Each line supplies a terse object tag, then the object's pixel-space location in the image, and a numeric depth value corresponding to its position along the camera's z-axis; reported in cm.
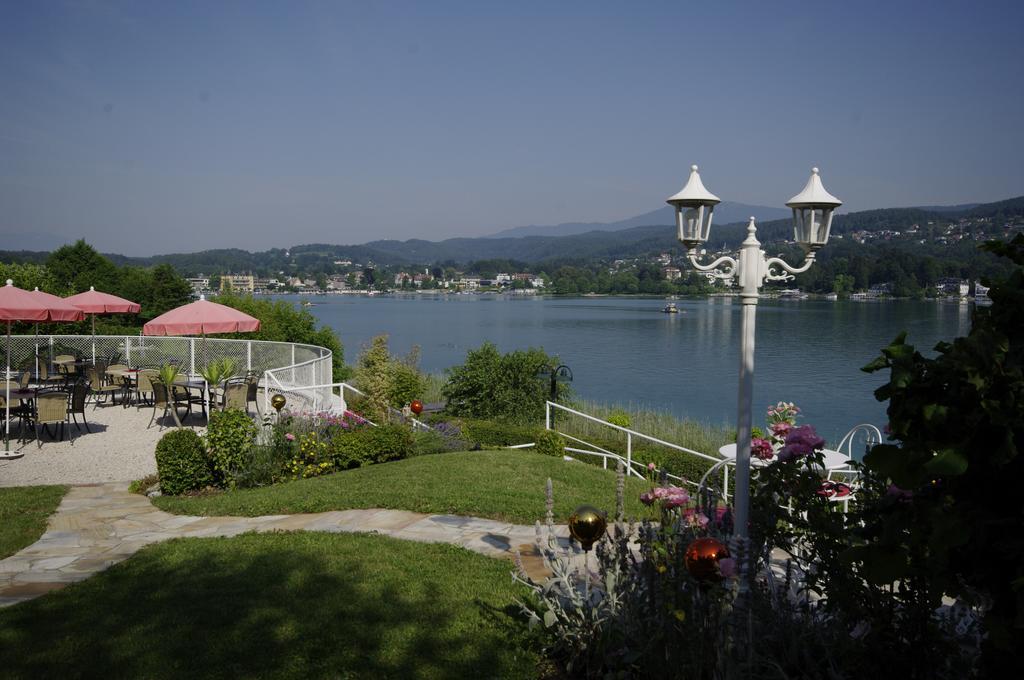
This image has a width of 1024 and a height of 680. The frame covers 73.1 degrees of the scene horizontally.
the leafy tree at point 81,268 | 3804
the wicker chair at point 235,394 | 1239
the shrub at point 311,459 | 888
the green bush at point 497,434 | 1256
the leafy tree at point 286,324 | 2562
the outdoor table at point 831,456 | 703
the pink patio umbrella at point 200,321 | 1206
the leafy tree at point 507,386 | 1706
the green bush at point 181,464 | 811
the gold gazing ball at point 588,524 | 352
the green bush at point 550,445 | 1095
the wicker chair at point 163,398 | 1200
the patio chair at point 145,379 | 1348
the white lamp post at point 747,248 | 412
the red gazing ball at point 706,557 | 279
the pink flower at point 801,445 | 348
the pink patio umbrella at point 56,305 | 1150
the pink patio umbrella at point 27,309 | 1066
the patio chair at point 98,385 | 1406
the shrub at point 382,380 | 1441
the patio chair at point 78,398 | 1118
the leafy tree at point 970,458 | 190
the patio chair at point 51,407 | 1052
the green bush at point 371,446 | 933
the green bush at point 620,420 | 1548
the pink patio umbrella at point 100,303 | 1507
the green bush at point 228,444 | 841
